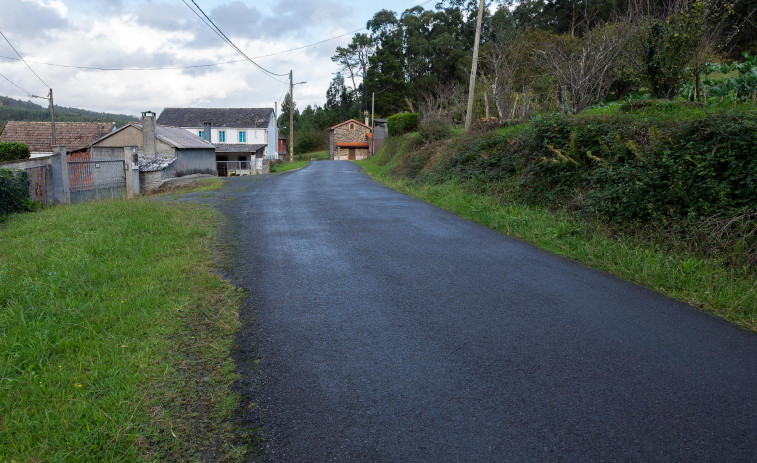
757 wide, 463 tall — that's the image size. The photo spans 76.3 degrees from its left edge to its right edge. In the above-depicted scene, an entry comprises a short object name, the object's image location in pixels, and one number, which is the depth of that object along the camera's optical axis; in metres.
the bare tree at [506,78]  18.30
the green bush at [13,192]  13.75
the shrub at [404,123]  32.31
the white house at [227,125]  57.47
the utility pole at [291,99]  48.09
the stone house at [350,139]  70.31
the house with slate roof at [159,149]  29.67
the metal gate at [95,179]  18.92
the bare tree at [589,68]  13.44
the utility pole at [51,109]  38.65
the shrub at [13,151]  27.77
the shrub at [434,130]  21.89
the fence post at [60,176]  17.78
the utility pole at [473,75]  17.53
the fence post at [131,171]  23.39
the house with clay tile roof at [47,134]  44.72
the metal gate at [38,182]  16.09
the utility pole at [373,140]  55.88
